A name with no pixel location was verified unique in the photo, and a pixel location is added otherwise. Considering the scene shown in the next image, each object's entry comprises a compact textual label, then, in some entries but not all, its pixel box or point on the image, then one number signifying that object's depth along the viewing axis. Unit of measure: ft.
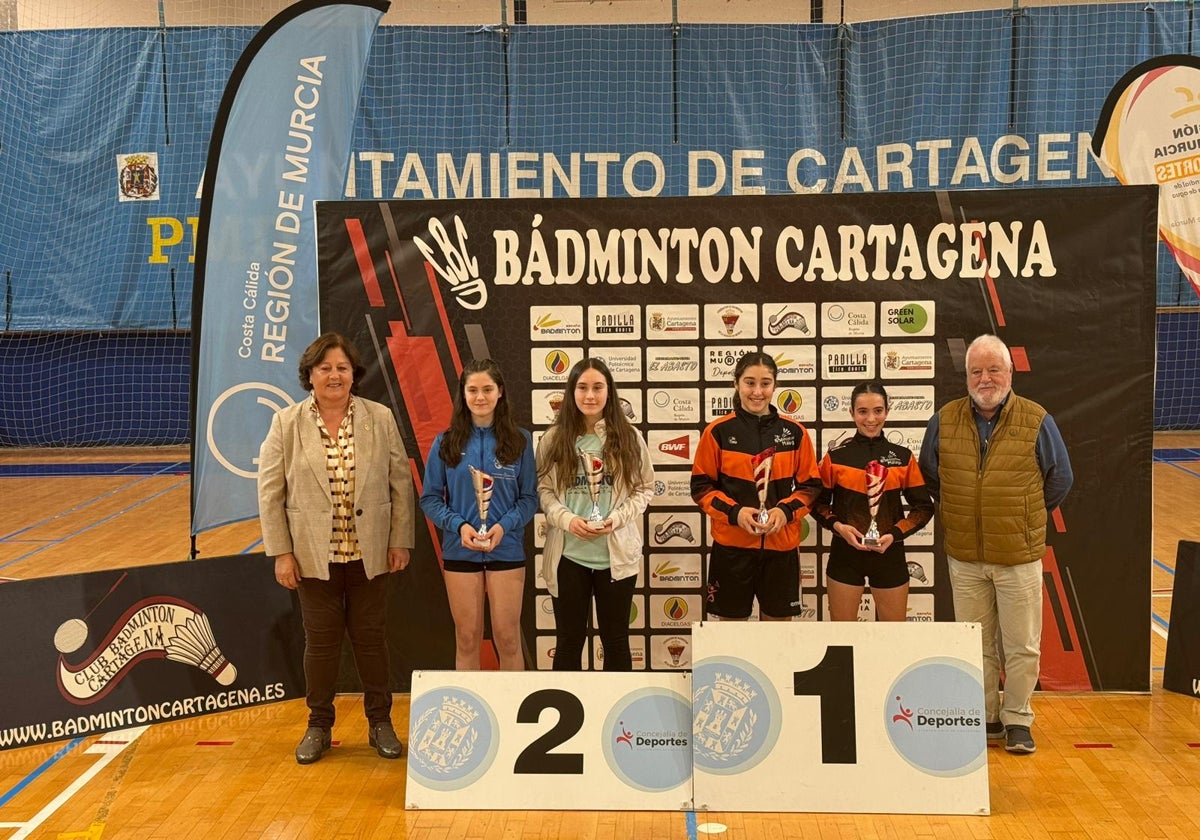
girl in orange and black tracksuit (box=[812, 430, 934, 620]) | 16.02
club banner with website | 16.35
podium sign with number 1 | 13.83
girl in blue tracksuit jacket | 15.74
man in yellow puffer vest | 15.16
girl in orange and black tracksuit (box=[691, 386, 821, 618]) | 16.03
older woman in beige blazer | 15.24
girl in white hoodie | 15.81
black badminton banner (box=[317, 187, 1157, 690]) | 17.66
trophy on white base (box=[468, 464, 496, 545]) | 15.71
